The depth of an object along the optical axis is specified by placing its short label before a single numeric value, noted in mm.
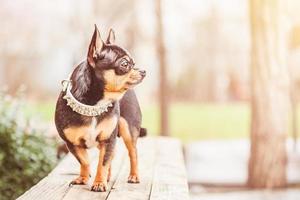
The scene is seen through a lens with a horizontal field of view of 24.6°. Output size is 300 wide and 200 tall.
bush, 3826
